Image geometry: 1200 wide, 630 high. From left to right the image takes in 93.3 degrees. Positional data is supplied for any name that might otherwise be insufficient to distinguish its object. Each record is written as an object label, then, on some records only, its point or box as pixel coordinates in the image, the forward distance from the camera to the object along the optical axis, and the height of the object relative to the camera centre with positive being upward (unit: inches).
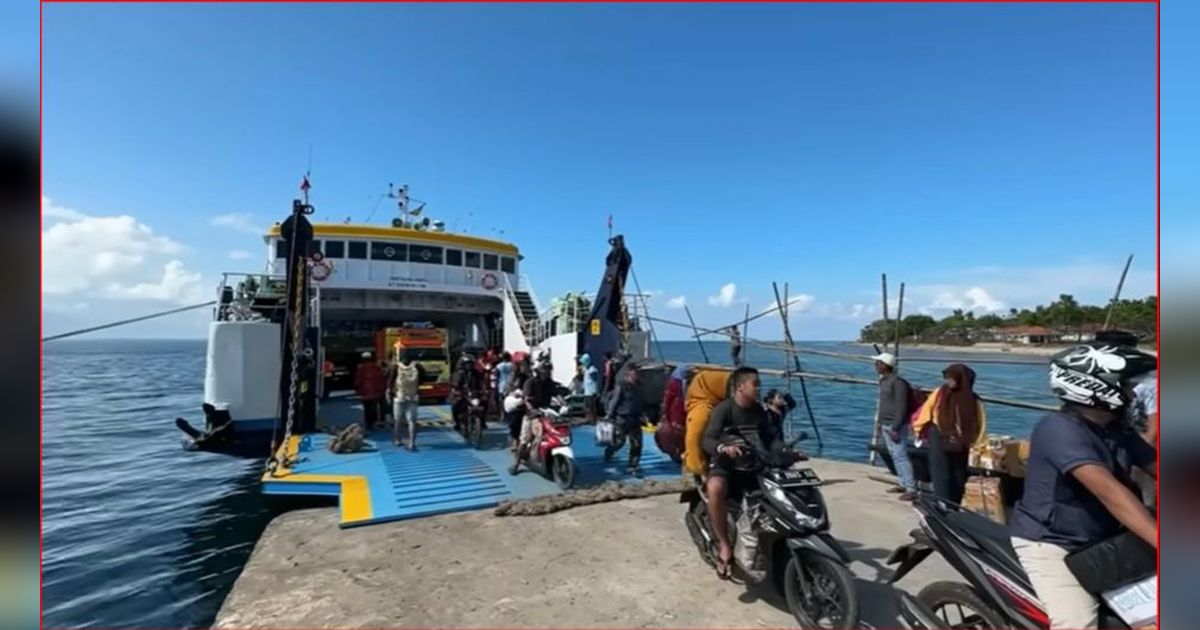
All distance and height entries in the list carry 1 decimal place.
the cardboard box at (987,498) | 209.9 -69.5
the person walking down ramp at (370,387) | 403.2 -52.2
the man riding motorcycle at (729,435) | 151.3 -32.8
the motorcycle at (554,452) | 274.8 -68.4
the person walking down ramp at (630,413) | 305.4 -53.4
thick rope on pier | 231.9 -80.1
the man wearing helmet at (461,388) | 393.1 -51.5
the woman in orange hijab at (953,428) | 205.2 -41.0
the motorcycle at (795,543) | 128.1 -55.4
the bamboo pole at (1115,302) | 261.6 +6.6
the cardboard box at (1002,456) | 212.4 -54.4
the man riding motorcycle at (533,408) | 296.0 -50.7
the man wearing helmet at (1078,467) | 77.3 -21.1
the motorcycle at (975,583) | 85.4 -44.3
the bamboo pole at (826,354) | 279.8 -24.8
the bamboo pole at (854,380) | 249.6 -42.0
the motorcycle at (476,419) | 366.6 -69.0
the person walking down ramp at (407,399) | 345.1 -51.8
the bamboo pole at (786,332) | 479.8 -14.4
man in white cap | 238.2 -42.8
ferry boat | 356.2 -3.6
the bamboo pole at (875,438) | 333.8 -76.1
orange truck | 607.8 -41.4
